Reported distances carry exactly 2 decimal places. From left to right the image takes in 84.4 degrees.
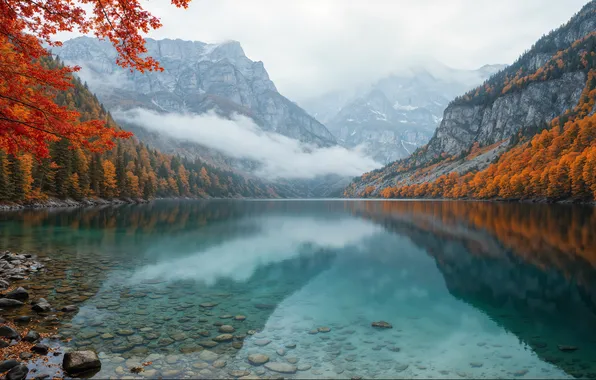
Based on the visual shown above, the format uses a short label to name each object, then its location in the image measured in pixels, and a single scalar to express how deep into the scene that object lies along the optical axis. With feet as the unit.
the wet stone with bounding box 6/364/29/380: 30.04
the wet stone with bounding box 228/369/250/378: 34.91
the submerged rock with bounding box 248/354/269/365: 37.93
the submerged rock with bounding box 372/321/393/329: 50.76
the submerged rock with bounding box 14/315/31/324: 44.78
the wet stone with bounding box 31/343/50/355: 36.19
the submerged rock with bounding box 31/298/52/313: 49.70
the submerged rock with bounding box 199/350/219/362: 37.94
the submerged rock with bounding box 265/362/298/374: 36.49
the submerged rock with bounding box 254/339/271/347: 43.09
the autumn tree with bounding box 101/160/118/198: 355.97
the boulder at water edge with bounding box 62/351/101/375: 33.01
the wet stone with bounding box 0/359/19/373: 31.24
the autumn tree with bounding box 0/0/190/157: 41.24
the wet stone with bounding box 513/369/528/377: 36.68
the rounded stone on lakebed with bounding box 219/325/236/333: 46.47
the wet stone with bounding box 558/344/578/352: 42.19
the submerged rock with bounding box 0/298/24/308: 49.80
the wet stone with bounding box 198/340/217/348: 41.50
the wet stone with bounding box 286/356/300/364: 38.68
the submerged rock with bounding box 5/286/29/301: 53.31
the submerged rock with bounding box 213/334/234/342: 43.37
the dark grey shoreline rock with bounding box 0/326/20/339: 38.52
